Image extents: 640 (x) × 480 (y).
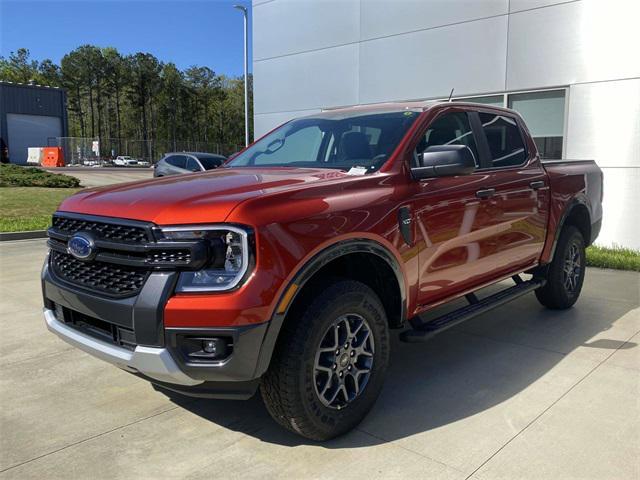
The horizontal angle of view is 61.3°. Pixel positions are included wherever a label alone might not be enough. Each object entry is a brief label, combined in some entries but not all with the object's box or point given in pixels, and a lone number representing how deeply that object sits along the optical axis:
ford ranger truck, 2.52
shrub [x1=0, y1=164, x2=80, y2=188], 19.02
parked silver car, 15.72
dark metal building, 49.41
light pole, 24.09
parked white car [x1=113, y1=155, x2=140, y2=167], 55.34
